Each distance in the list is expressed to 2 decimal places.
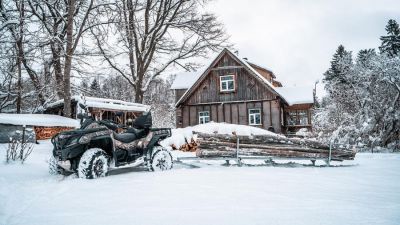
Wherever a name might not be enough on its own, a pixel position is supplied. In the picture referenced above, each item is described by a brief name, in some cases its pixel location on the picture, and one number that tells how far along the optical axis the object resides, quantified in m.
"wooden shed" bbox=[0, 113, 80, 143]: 13.00
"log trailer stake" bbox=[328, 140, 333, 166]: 8.77
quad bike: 5.79
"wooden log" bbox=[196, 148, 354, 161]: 8.52
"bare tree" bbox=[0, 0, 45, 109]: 14.38
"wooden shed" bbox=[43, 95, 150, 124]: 20.38
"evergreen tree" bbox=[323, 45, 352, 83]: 48.75
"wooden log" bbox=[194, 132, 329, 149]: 8.62
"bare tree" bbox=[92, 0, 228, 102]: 23.19
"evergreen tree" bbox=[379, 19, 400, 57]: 41.00
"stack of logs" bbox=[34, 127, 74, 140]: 16.85
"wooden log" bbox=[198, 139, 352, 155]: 8.57
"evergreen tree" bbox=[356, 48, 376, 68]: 18.43
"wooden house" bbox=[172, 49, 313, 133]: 22.56
